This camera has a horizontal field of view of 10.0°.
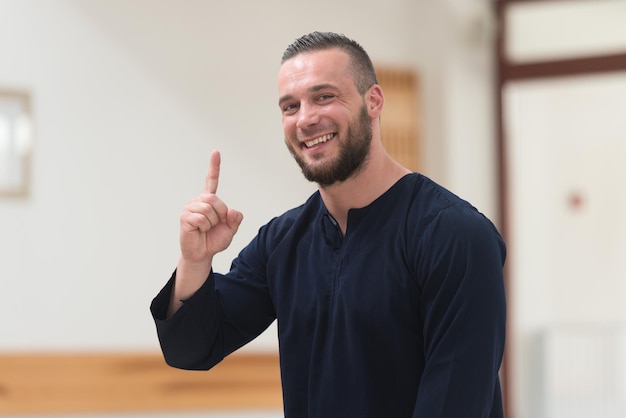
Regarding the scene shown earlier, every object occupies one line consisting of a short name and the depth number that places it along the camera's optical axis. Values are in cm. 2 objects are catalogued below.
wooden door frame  1025
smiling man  540
